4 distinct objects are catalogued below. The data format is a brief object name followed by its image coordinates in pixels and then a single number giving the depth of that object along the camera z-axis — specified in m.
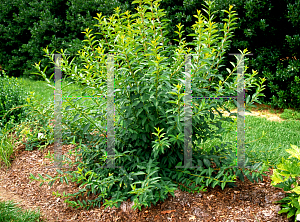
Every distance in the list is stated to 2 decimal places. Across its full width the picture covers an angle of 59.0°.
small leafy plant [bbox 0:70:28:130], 4.66
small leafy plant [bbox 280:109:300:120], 5.72
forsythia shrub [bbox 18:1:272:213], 2.36
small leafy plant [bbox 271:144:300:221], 2.22
